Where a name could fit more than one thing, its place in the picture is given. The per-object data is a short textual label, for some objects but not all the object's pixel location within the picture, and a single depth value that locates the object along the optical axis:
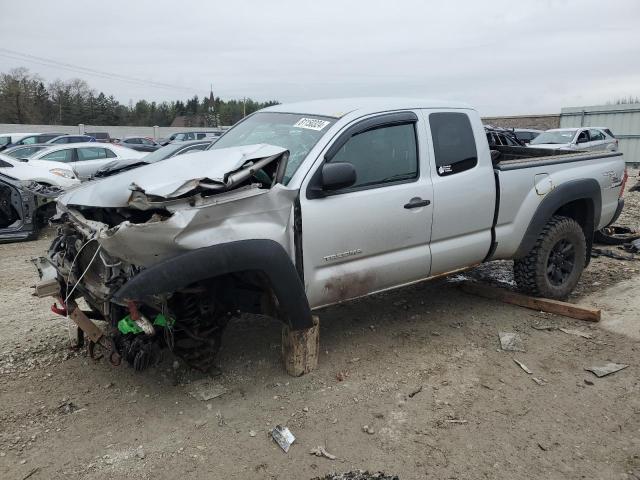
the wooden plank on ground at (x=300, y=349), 3.75
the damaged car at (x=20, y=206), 8.28
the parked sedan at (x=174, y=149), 10.34
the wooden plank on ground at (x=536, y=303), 4.85
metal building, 27.00
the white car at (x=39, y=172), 10.48
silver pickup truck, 3.02
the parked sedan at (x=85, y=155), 13.34
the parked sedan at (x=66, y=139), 21.67
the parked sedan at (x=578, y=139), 18.00
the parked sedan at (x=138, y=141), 28.20
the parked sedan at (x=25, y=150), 16.06
